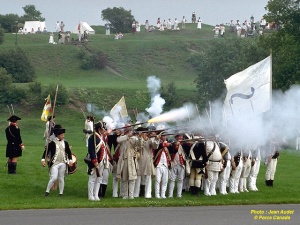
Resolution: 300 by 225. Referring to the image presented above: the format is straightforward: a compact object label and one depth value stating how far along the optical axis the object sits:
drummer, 23.66
